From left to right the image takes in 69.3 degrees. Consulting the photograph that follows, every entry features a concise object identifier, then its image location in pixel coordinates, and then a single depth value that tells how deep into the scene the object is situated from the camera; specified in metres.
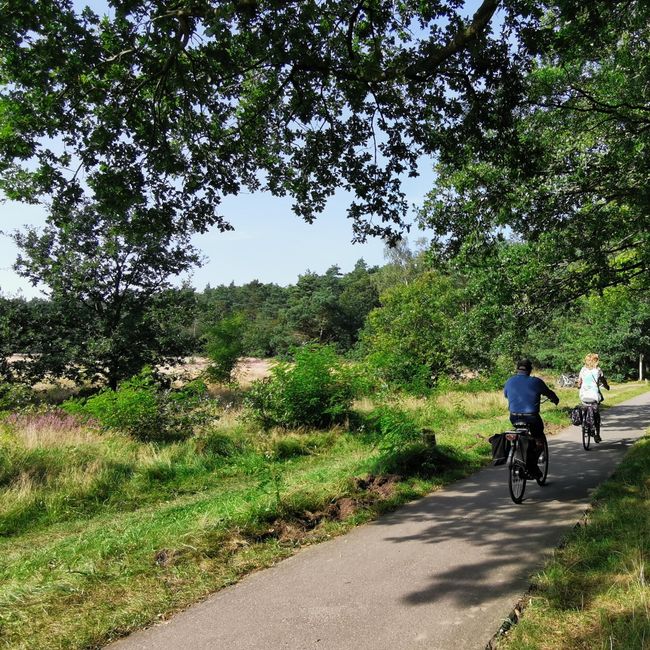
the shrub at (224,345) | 29.06
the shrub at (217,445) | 9.92
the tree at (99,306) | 20.67
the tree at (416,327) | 24.37
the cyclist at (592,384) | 10.34
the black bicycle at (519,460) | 6.23
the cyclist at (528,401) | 6.82
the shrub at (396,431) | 7.96
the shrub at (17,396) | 13.76
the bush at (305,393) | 11.82
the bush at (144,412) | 10.58
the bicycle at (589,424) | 10.03
